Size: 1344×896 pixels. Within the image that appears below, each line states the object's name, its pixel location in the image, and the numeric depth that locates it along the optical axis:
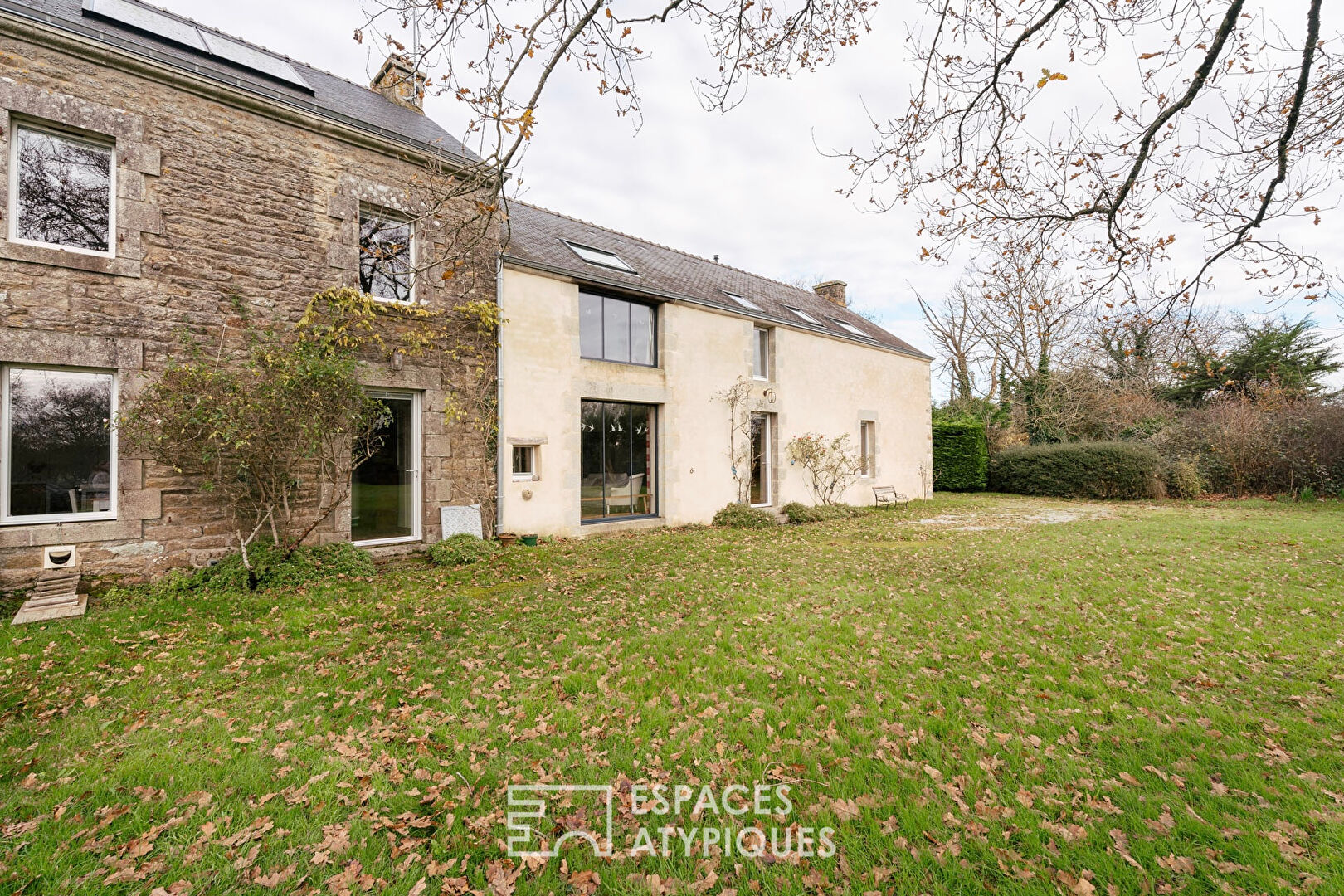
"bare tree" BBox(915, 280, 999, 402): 23.47
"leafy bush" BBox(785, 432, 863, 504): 13.30
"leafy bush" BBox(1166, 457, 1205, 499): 16.06
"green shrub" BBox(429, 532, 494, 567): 7.49
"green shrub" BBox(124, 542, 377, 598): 5.89
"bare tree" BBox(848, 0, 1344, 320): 3.66
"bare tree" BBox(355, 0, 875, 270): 3.39
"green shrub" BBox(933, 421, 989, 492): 19.30
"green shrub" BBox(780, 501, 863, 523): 12.28
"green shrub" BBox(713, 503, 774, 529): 11.50
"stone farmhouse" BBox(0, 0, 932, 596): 5.60
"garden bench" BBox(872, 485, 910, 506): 15.45
